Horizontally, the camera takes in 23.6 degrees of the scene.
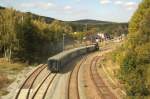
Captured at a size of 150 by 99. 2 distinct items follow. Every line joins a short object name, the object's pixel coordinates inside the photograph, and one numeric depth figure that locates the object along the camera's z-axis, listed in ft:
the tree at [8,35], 209.28
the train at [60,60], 172.65
